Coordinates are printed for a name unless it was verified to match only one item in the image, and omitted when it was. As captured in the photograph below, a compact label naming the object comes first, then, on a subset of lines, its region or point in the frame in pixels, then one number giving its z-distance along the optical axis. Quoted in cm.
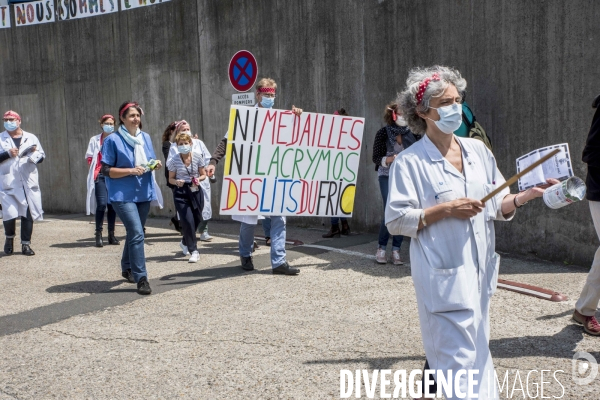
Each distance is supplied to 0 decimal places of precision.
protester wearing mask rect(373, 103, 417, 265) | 792
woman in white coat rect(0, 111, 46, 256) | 962
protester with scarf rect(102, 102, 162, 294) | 693
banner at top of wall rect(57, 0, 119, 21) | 1491
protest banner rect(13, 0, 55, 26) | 1591
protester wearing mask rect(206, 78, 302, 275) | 757
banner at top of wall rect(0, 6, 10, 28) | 1652
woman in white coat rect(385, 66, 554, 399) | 314
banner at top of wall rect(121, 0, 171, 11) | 1401
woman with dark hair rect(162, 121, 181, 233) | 1081
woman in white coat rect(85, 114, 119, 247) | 1036
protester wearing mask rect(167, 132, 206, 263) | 861
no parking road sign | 1133
